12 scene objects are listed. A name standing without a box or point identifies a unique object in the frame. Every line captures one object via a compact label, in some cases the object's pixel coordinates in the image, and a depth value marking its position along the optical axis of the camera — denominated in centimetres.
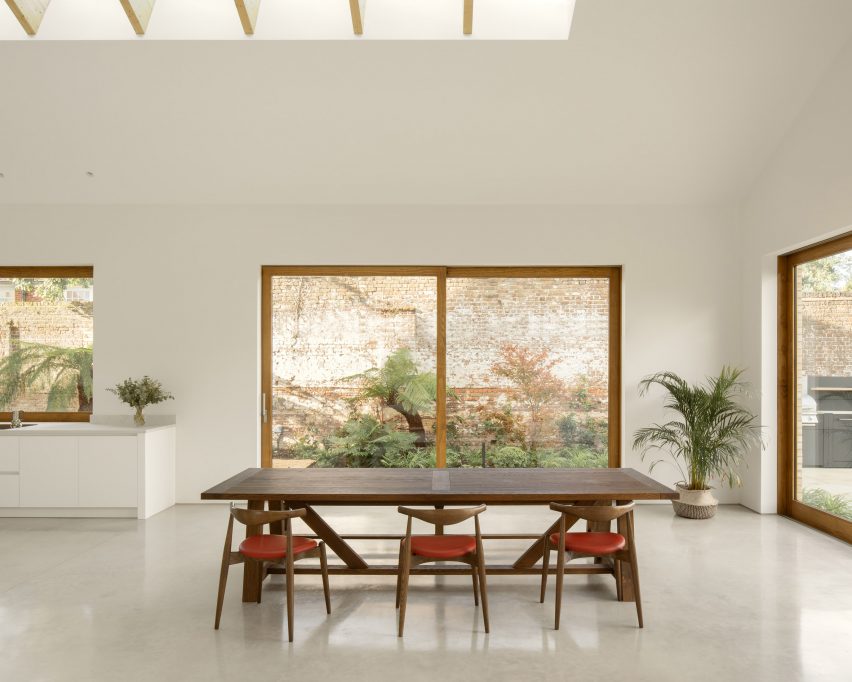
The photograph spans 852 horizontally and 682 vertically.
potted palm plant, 586
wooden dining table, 369
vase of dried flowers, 621
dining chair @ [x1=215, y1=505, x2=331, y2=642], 337
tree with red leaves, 666
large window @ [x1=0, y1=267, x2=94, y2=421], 677
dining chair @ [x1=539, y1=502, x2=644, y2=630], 340
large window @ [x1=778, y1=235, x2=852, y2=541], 519
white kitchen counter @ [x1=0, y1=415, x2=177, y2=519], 589
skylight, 481
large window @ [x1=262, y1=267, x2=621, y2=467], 666
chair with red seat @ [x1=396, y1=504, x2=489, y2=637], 334
